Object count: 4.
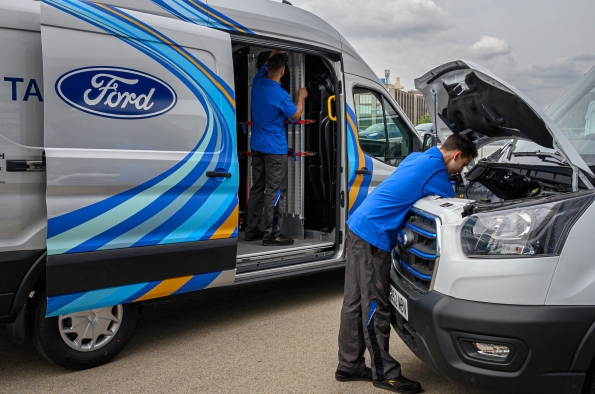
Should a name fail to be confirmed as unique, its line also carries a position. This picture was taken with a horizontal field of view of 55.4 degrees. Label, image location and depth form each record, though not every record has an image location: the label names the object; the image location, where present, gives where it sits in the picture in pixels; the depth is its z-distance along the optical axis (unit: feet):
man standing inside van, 18.20
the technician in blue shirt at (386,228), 10.81
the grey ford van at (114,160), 10.88
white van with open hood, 7.87
